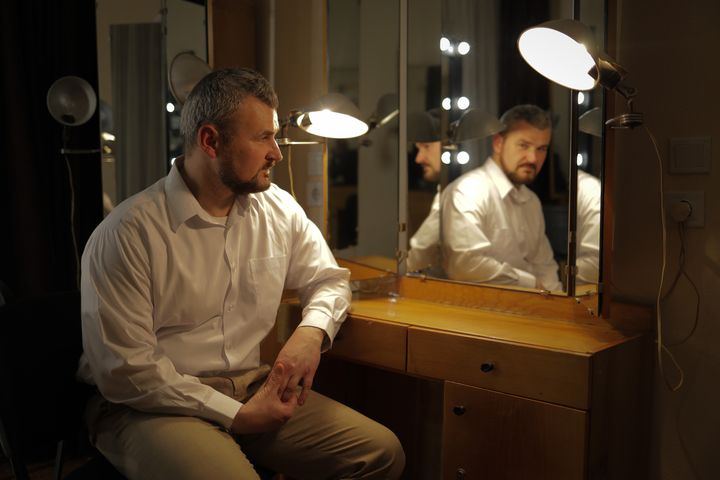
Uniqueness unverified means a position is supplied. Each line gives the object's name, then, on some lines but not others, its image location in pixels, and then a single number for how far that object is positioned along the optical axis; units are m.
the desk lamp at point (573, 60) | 1.39
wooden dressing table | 1.44
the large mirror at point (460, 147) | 1.72
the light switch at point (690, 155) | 1.58
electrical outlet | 1.60
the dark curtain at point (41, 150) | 2.44
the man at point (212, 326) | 1.33
